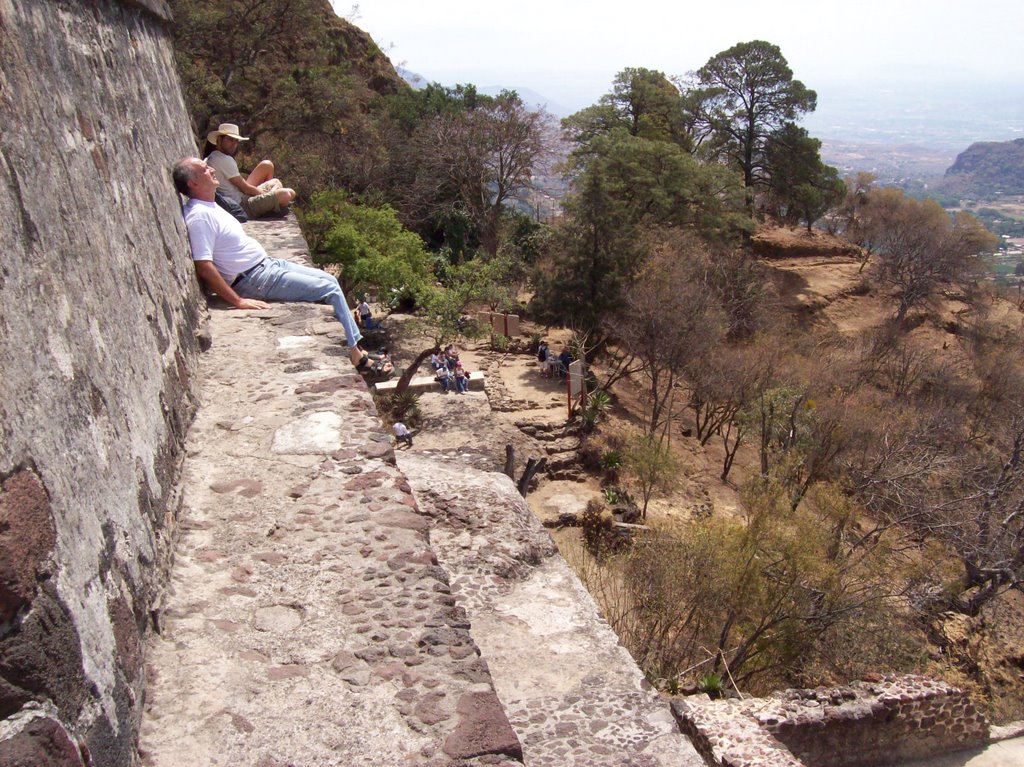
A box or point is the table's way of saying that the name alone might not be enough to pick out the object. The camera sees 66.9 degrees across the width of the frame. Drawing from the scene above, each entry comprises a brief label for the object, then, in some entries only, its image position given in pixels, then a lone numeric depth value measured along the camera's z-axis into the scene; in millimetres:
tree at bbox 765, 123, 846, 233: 28641
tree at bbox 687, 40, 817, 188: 28609
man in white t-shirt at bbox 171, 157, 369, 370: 4562
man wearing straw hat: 6324
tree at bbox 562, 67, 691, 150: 27828
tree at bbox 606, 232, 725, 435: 18000
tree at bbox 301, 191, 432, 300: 16047
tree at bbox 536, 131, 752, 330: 20000
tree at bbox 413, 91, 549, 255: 25219
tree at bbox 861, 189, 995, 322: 27344
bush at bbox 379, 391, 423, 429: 15298
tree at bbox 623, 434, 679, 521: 15219
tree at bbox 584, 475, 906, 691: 9836
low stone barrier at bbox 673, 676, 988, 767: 7000
